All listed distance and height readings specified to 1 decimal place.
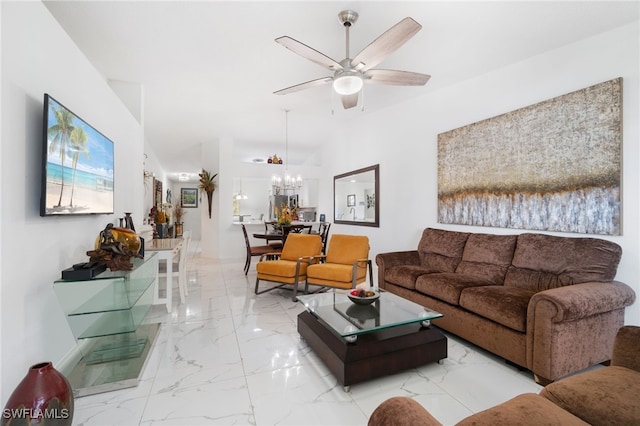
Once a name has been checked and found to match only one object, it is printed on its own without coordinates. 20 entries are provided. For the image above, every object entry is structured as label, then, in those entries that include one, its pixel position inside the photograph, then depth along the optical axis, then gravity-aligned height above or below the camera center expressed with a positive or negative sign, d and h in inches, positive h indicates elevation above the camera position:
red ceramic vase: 49.4 -33.3
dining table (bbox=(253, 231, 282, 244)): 214.4 -17.4
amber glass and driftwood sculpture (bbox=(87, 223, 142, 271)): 86.3 -12.2
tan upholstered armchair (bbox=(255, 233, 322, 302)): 154.1 -28.1
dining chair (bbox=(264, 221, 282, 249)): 225.6 -13.5
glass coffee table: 78.0 -37.1
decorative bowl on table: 98.1 -28.8
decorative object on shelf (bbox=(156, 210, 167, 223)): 197.2 -3.5
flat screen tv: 72.6 +14.0
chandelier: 293.0 +33.3
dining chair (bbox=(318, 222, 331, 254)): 235.5 -15.8
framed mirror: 216.8 +13.3
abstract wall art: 99.1 +19.4
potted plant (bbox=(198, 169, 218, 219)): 276.3 +28.3
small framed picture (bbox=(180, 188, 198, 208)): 488.1 +26.3
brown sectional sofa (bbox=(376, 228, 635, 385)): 78.0 -26.8
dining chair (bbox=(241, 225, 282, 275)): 207.5 -27.8
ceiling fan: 83.8 +51.3
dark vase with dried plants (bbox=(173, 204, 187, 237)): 388.8 -5.2
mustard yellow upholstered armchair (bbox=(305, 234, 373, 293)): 146.8 -28.5
